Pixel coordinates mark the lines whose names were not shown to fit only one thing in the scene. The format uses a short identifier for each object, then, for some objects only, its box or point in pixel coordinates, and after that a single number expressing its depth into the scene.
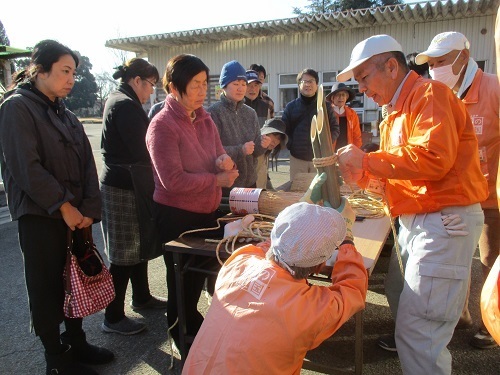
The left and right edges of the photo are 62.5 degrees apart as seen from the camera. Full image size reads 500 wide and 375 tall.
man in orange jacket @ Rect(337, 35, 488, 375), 1.70
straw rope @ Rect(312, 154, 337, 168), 1.86
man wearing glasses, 4.66
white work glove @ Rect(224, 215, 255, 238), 2.19
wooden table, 2.09
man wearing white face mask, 2.54
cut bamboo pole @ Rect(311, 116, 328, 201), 1.93
